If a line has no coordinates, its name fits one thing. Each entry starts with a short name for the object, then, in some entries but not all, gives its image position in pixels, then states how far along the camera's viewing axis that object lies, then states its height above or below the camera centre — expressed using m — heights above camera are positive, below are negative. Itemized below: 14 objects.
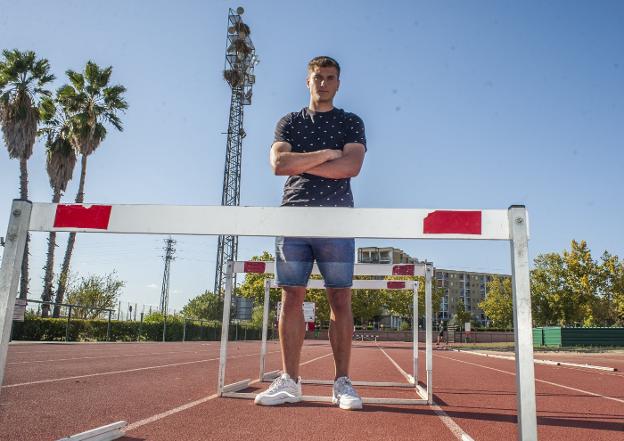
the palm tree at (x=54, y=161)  23.39 +7.02
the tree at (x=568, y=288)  40.50 +3.37
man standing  3.12 +0.45
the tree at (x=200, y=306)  76.94 +1.18
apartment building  126.45 +9.62
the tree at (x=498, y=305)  62.78 +2.54
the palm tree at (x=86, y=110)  23.84 +9.78
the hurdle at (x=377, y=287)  4.44 +0.20
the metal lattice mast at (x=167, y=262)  63.47 +6.50
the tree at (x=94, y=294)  29.12 +0.91
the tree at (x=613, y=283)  38.53 +3.64
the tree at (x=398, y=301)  61.00 +2.57
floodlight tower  41.41 +20.42
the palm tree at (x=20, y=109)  21.86 +8.73
